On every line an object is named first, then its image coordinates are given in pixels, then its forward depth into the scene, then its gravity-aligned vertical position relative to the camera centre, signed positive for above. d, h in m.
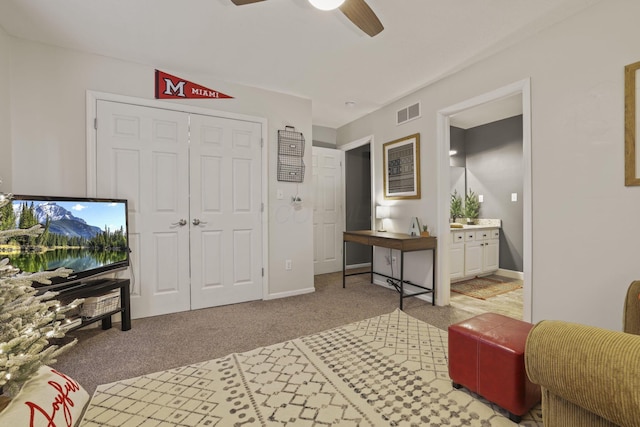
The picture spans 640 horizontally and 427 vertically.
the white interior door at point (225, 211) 3.11 +0.02
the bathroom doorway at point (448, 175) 2.36 +0.36
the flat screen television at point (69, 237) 1.99 -0.18
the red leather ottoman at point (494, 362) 1.39 -0.78
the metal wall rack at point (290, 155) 3.54 +0.71
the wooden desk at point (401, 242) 3.01 -0.34
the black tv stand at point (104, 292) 2.21 -0.63
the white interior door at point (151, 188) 2.72 +0.25
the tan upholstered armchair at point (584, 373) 0.83 -0.51
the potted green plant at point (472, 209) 4.91 +0.04
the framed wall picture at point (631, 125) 1.82 +0.54
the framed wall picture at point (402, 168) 3.48 +0.57
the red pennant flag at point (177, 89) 2.91 +1.30
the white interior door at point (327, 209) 4.76 +0.06
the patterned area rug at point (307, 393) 1.46 -1.04
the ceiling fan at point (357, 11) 1.69 +1.24
